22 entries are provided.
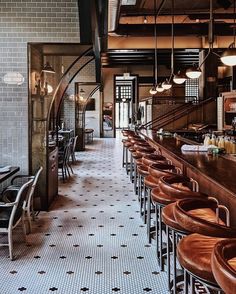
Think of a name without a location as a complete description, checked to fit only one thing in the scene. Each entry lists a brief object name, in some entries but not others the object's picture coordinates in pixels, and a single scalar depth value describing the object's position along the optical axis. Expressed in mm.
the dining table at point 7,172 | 3637
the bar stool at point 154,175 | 2979
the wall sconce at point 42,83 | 4757
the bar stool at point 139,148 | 4707
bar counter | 2259
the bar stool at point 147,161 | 3694
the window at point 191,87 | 15827
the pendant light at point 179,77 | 5735
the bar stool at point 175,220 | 1957
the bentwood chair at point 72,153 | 8300
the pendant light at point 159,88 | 7996
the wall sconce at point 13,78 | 4437
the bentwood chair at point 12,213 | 3144
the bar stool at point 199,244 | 1470
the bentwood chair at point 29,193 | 3823
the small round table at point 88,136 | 14162
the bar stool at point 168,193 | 2404
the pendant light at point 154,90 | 7909
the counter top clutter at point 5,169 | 3887
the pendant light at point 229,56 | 3497
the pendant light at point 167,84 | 6992
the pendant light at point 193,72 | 5124
